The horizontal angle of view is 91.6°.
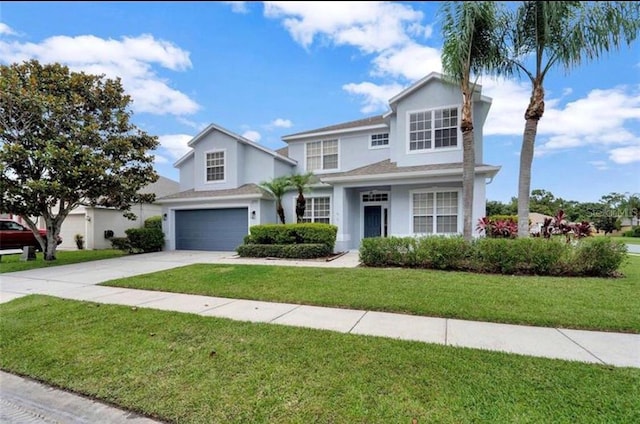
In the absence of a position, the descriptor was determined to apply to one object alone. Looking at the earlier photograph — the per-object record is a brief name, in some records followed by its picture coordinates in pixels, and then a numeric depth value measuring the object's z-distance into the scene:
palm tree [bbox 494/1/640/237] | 7.55
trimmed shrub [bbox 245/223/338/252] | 12.91
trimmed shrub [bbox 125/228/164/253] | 16.27
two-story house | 12.88
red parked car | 16.36
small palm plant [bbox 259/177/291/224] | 14.73
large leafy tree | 11.26
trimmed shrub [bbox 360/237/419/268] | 9.62
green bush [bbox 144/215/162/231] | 20.45
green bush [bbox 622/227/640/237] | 31.78
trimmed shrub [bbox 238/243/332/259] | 12.41
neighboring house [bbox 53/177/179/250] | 20.39
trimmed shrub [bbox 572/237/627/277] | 7.96
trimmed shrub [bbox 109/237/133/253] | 16.27
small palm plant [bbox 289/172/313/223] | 14.28
